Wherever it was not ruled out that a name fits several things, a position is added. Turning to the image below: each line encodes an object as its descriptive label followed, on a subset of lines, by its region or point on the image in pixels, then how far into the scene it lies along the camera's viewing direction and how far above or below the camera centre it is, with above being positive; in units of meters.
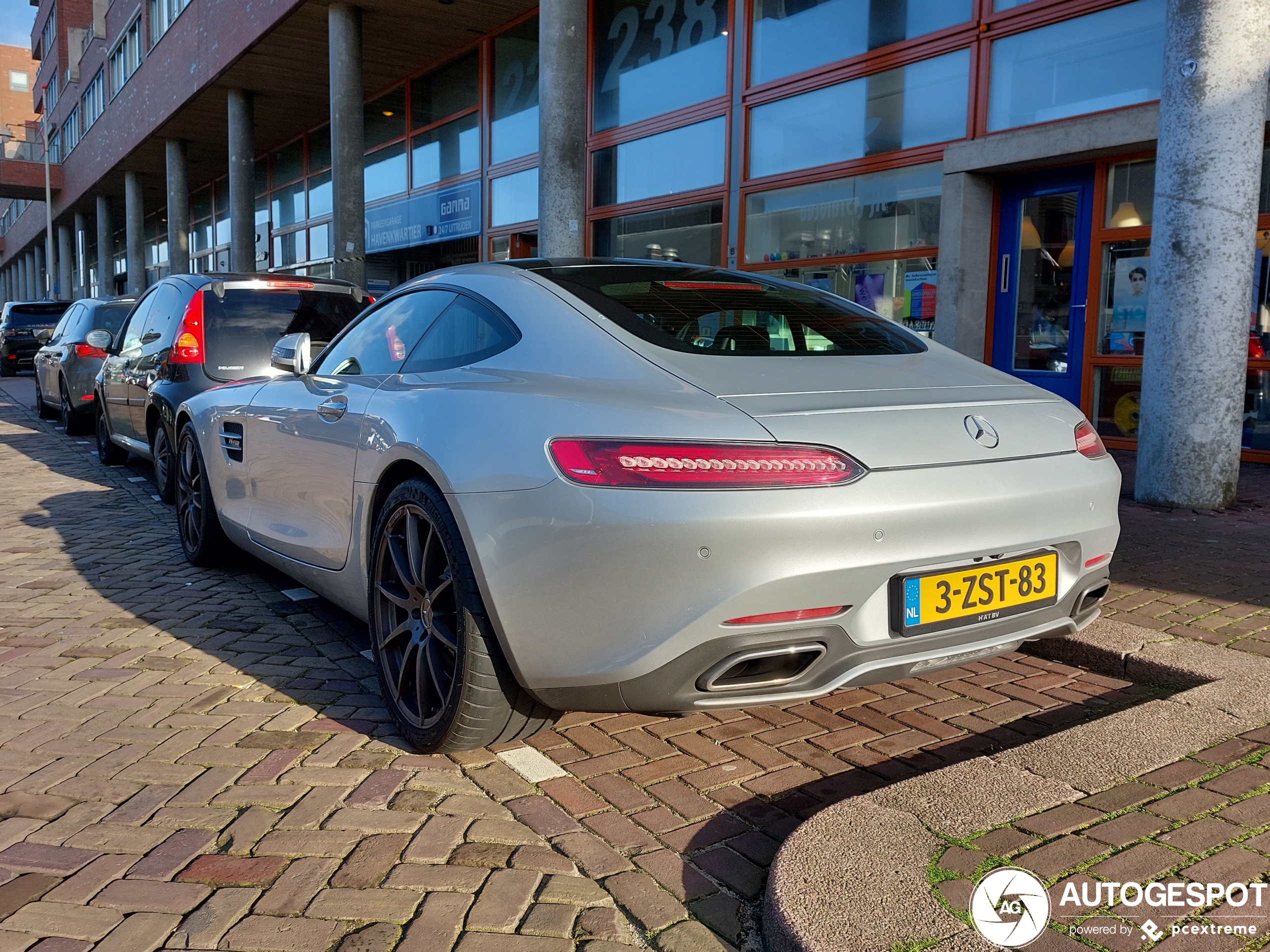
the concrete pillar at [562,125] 10.60 +2.11
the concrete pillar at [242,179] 20.80 +2.99
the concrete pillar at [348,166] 15.52 +2.49
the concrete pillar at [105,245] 38.59 +3.12
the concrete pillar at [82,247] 45.22 +3.52
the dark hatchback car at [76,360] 11.66 -0.32
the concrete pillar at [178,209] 25.70 +2.98
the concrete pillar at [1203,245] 6.03 +0.59
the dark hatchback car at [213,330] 6.80 +0.03
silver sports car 2.42 -0.39
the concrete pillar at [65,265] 49.97 +3.07
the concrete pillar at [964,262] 9.46 +0.74
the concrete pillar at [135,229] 32.94 +3.15
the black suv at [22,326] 24.27 +0.10
